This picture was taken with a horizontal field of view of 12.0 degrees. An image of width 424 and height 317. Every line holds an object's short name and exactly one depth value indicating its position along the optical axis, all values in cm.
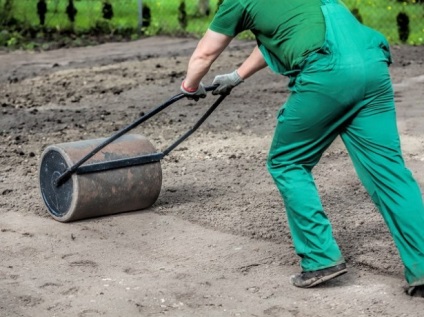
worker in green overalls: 999
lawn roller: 1283
